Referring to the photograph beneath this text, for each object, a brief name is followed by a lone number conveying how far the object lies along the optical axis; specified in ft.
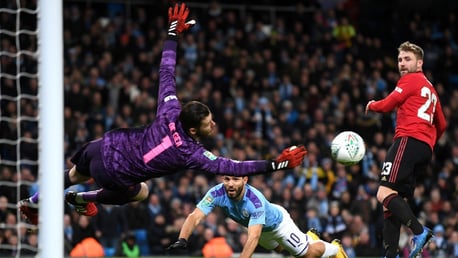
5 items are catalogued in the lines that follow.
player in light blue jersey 68.64
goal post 47.01
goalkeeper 58.18
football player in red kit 64.80
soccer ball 67.72
